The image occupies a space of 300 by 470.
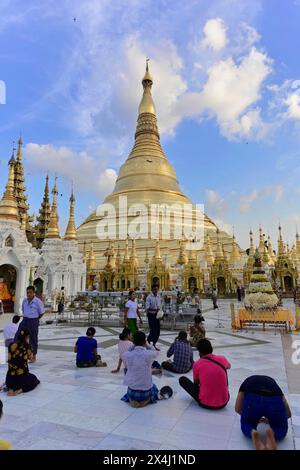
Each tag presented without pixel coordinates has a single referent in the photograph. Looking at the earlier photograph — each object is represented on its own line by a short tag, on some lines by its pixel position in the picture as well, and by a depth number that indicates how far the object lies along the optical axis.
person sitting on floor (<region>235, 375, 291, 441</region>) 3.25
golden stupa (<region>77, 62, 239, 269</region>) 44.62
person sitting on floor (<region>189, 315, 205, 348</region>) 7.62
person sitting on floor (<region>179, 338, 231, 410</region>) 4.26
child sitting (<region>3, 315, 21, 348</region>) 7.22
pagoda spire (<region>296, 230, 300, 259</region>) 41.50
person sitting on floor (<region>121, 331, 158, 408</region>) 4.45
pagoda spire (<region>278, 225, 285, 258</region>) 38.67
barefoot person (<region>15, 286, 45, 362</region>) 7.18
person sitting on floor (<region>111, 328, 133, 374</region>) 6.17
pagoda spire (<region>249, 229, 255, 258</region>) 39.33
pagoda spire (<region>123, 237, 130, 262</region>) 39.53
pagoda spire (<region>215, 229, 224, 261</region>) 37.53
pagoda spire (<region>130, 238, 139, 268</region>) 39.06
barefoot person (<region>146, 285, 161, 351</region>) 8.46
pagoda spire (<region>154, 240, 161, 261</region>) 38.06
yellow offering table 11.94
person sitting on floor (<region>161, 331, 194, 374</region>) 6.04
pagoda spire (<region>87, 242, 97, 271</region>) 41.97
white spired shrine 18.11
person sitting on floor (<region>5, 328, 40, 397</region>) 4.93
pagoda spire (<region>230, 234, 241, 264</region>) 39.28
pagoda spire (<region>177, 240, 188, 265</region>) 37.62
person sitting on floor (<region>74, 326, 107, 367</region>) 6.57
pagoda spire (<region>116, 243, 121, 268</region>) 40.52
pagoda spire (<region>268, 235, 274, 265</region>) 40.72
